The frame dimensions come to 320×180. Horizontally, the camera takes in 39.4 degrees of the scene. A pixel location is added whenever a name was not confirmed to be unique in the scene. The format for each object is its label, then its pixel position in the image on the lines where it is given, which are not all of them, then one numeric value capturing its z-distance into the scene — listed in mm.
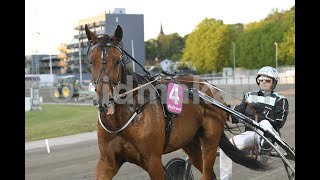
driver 5289
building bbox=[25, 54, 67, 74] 64688
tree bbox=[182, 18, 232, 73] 69812
